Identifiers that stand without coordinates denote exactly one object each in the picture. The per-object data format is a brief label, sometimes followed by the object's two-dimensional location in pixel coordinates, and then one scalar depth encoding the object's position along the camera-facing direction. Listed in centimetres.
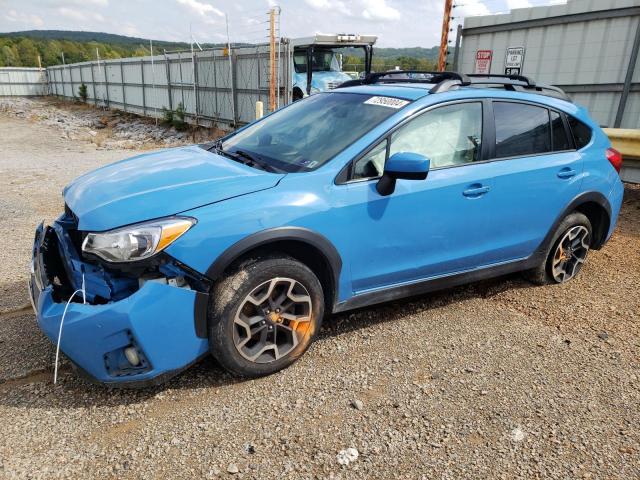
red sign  898
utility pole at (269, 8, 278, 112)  1275
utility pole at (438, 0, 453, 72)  880
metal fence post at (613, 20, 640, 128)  691
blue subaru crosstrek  252
